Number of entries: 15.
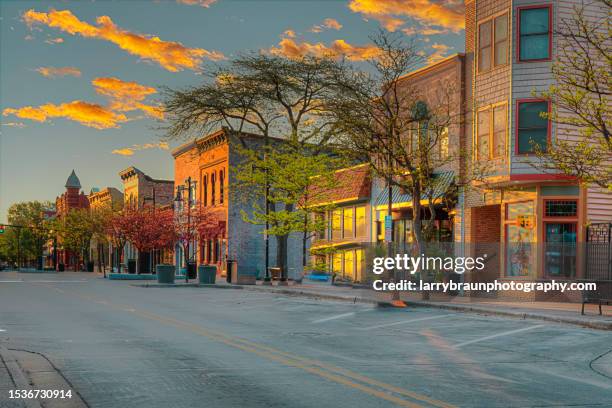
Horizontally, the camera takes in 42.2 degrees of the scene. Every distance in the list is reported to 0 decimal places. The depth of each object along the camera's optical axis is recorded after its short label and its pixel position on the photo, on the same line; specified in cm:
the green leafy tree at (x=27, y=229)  15425
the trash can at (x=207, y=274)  4503
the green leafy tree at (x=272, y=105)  4294
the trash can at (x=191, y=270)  5202
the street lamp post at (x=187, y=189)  5384
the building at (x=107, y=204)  8831
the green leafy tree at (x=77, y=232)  9856
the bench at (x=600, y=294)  2170
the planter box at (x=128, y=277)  5597
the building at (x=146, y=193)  8119
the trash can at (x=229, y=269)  4644
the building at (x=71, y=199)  13875
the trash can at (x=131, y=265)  6969
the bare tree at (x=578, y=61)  2775
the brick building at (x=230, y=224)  5744
